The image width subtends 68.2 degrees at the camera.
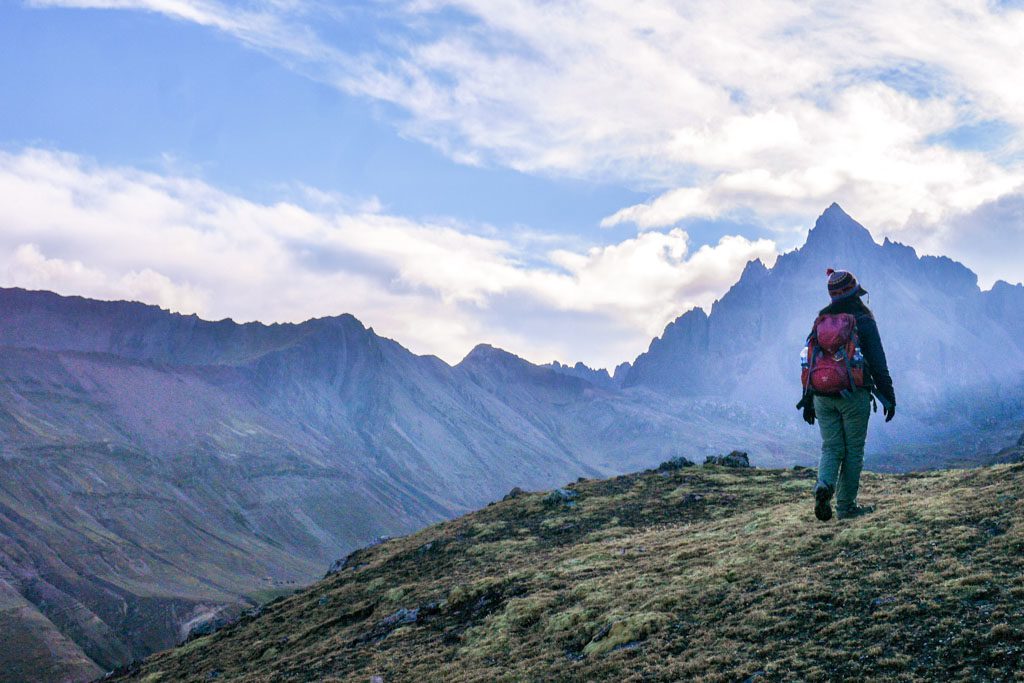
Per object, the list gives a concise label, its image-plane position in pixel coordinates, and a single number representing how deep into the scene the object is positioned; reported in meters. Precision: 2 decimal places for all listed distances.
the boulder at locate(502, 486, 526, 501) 50.28
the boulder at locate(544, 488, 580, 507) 43.03
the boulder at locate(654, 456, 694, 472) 50.34
